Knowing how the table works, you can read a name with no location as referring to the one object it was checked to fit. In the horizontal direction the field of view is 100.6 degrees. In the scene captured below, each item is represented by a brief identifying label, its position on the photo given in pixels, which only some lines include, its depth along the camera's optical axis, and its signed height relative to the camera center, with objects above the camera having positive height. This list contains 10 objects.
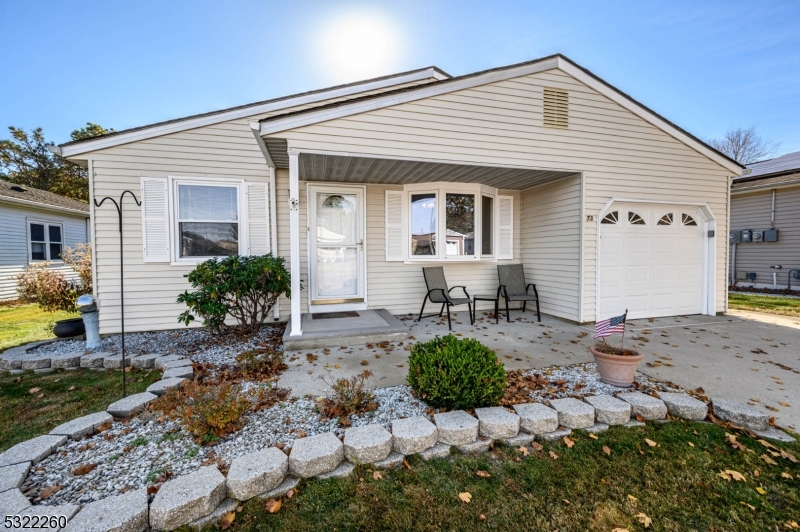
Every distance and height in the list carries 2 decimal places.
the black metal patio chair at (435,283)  6.00 -0.45
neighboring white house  9.67 +1.17
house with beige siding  4.86 +1.16
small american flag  3.03 -0.65
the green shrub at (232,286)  4.45 -0.35
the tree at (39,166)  19.47 +5.90
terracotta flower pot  3.05 -1.05
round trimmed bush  2.58 -0.93
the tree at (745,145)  21.42 +7.24
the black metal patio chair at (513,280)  6.56 -0.45
